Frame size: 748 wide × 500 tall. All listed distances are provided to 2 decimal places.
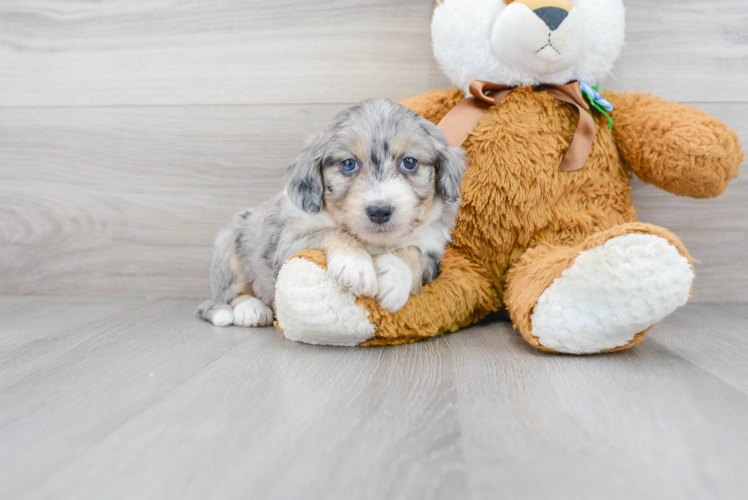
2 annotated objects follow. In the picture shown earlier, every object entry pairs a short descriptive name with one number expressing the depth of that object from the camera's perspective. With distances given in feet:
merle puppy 1.66
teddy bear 1.80
